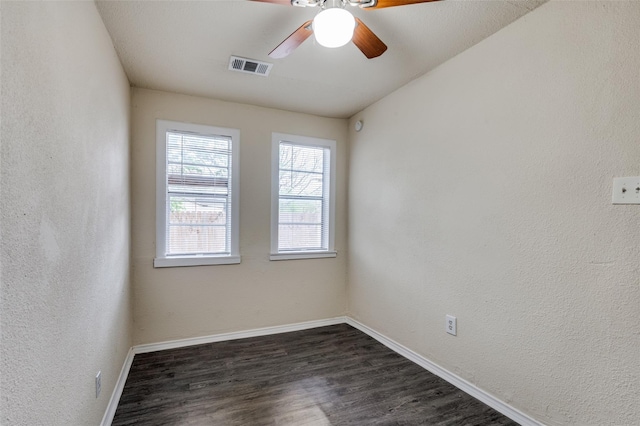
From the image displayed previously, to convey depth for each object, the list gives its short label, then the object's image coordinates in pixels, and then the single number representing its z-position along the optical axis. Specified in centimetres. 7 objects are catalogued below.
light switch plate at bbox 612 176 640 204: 140
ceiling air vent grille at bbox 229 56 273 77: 231
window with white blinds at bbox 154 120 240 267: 290
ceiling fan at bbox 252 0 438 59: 142
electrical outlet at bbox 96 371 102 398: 162
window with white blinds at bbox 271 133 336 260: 337
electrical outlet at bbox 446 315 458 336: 229
